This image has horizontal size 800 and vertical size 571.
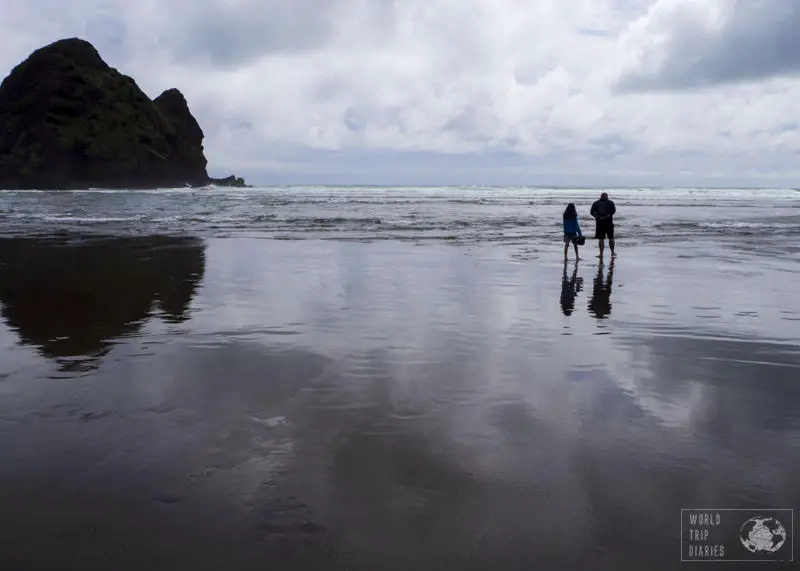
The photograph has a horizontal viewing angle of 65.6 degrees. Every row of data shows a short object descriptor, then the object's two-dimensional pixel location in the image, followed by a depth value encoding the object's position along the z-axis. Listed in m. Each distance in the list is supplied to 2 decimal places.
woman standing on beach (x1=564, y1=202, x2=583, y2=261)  16.97
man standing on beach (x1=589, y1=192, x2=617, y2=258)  17.11
